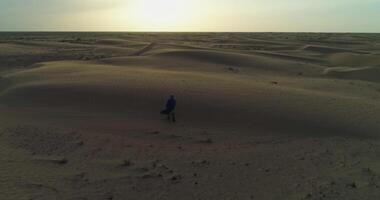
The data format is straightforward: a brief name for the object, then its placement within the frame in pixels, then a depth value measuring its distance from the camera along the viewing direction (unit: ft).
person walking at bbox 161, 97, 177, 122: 47.83
